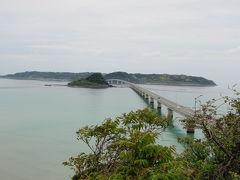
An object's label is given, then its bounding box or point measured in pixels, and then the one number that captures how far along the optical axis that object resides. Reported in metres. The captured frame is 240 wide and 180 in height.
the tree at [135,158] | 4.07
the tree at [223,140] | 4.75
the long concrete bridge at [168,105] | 25.45
